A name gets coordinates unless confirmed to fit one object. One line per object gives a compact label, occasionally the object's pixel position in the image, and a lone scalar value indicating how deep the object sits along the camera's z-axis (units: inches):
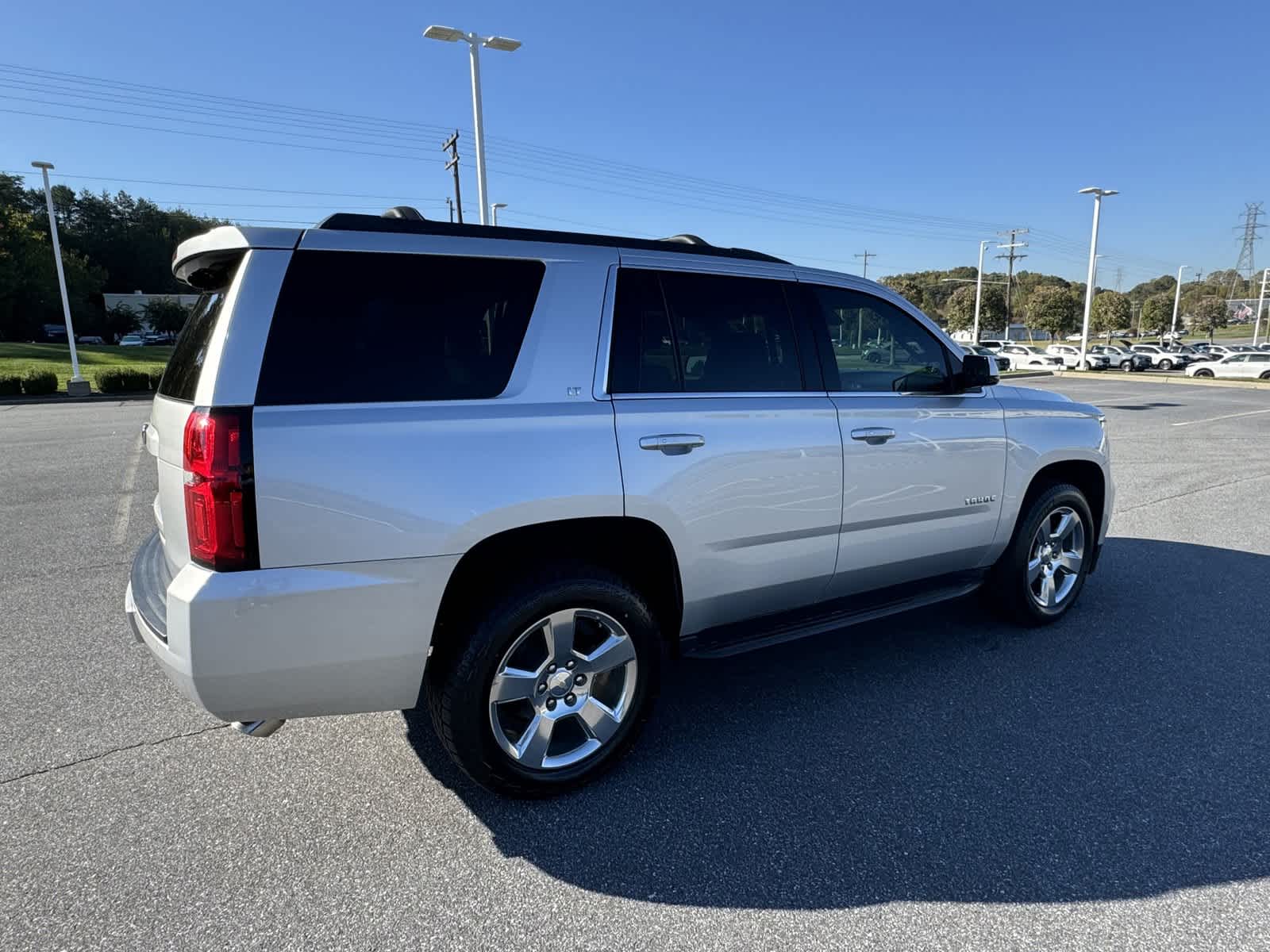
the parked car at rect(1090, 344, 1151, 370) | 1782.7
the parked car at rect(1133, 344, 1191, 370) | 1779.0
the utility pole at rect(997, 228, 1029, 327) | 2706.7
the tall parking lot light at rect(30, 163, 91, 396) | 933.2
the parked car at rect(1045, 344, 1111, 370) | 1729.8
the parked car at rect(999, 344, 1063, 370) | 1739.7
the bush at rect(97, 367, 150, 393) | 984.3
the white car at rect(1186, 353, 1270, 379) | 1382.9
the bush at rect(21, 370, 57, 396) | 945.5
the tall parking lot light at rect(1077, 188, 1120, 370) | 1515.7
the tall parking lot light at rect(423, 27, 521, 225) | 620.4
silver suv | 89.5
